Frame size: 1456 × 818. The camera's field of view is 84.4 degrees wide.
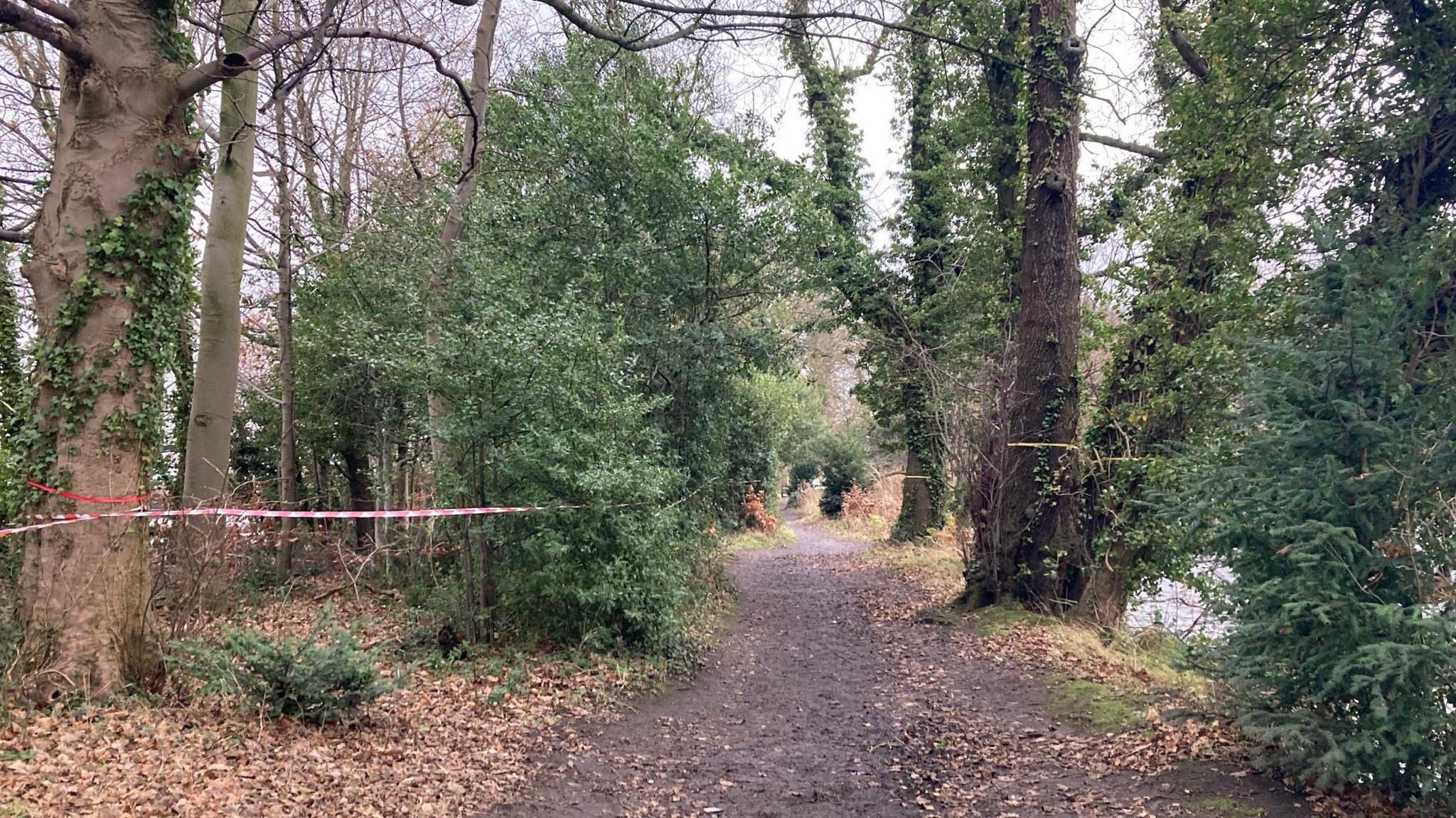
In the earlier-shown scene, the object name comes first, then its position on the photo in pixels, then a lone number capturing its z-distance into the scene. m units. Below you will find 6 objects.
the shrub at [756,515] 21.64
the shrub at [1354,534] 3.48
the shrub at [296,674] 4.82
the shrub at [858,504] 24.50
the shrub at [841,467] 26.30
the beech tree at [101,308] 4.66
